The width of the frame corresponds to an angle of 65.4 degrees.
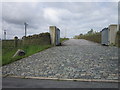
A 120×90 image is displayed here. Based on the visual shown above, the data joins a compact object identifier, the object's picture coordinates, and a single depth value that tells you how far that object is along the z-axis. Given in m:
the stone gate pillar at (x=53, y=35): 11.35
